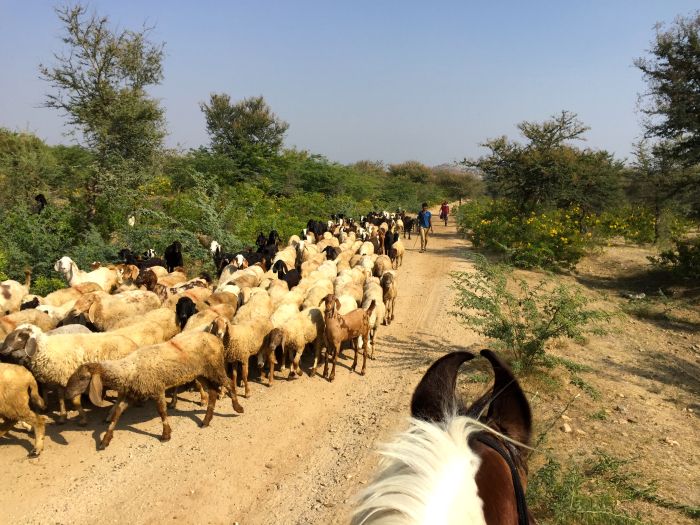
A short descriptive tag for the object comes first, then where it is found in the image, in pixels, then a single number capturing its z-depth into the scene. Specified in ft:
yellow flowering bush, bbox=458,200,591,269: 50.14
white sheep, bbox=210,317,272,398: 20.72
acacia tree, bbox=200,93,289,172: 94.89
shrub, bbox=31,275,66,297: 30.40
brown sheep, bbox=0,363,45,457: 16.12
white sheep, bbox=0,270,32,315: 25.16
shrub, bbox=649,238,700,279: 43.32
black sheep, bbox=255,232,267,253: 44.09
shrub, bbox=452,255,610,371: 22.75
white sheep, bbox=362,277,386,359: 26.94
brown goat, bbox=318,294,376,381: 23.75
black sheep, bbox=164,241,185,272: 37.83
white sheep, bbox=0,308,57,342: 20.31
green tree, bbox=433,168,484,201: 171.53
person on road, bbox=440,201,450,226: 88.52
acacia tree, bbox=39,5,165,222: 45.44
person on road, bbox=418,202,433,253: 57.57
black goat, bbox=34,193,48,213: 44.80
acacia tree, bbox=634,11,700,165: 43.42
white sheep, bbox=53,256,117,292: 29.45
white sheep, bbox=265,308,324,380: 22.61
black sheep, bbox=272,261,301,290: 31.24
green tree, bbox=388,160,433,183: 178.70
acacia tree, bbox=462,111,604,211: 60.70
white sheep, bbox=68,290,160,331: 22.90
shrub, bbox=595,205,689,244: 59.93
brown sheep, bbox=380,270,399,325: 31.34
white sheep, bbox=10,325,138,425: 17.58
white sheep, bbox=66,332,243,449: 16.81
